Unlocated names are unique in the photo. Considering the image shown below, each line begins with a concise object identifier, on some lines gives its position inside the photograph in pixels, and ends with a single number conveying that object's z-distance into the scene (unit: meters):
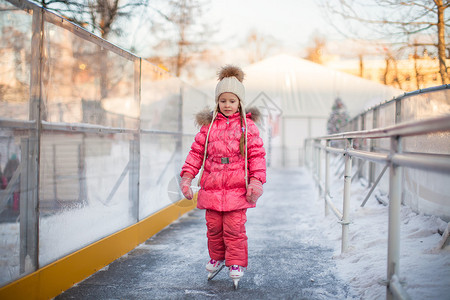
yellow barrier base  2.23
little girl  2.73
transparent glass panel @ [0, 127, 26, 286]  2.12
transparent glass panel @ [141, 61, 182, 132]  4.34
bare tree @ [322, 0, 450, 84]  7.84
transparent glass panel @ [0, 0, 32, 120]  2.12
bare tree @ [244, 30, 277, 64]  30.89
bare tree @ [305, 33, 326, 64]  30.22
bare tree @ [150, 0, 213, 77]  8.60
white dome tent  16.98
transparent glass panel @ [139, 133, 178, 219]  4.26
